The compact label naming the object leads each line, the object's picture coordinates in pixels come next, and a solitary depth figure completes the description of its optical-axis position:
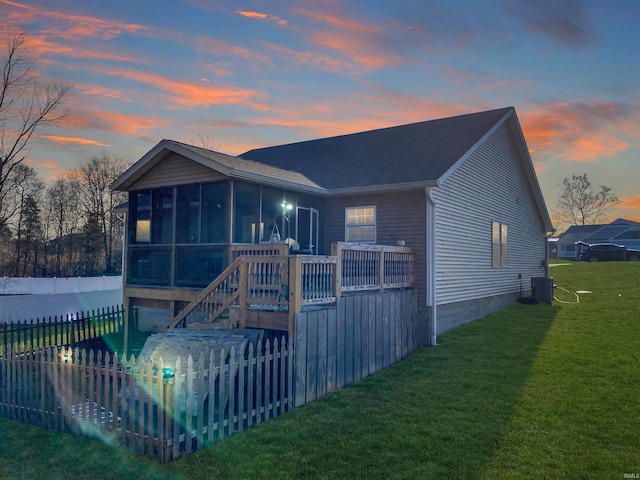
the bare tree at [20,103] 20.11
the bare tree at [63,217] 44.25
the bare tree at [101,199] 43.44
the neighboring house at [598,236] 59.34
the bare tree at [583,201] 66.31
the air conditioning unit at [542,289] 19.88
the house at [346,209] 12.08
